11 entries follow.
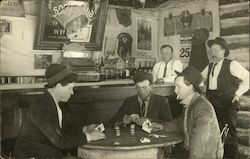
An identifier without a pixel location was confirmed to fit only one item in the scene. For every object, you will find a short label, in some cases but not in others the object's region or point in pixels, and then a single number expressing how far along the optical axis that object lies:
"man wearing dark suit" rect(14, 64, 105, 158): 2.32
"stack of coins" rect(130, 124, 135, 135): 2.48
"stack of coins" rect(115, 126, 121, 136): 2.45
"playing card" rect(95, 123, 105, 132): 2.53
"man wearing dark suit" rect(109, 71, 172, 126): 2.88
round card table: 2.14
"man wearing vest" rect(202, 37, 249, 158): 2.77
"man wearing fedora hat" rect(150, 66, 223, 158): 2.24
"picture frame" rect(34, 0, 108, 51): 2.90
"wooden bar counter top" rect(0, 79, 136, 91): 2.90
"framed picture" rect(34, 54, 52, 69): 3.05
